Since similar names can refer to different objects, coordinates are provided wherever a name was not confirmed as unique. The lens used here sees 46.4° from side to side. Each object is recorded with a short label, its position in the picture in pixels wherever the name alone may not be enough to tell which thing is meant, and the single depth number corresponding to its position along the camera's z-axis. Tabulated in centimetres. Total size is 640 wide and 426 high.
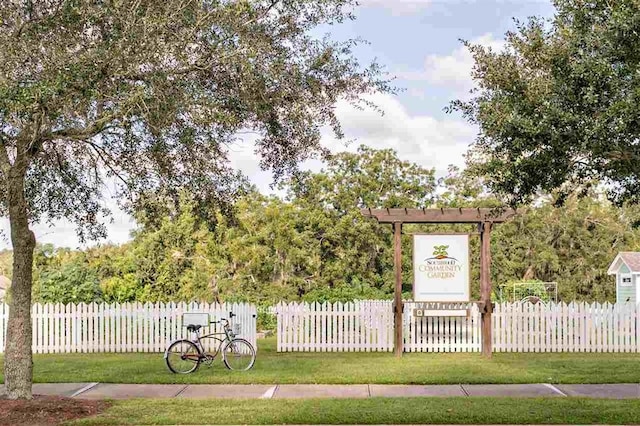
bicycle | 1310
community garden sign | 1638
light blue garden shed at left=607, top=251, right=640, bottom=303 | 3102
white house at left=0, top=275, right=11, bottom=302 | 4000
